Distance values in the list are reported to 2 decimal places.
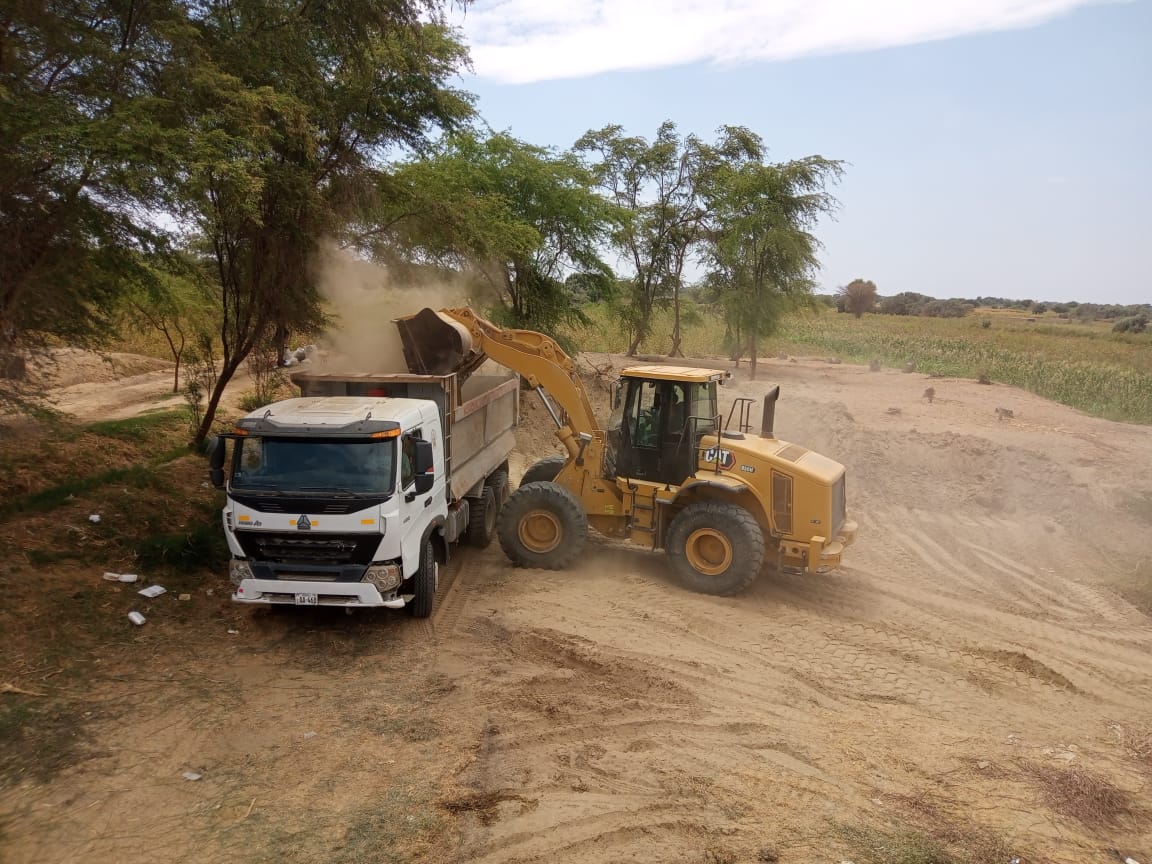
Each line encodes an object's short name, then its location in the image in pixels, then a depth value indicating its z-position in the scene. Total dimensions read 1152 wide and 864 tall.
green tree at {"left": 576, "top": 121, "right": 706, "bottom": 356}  27.17
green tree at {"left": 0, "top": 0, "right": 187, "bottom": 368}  7.65
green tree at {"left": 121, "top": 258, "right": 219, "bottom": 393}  11.02
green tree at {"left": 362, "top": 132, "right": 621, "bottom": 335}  14.72
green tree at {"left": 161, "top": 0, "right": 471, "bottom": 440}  9.03
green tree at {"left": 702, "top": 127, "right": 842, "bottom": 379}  25.16
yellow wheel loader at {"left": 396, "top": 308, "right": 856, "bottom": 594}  9.80
